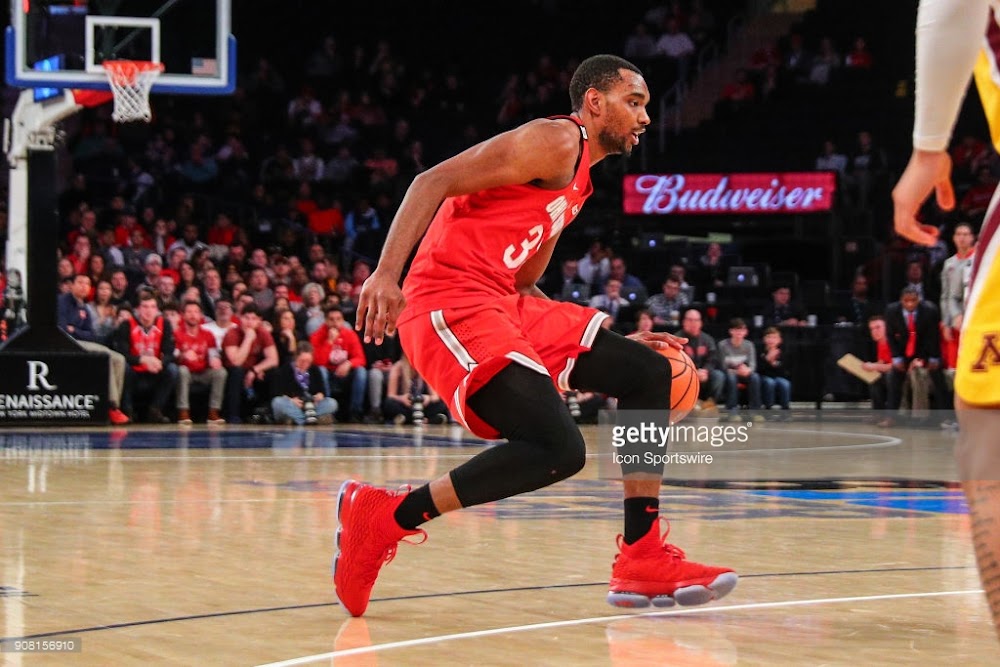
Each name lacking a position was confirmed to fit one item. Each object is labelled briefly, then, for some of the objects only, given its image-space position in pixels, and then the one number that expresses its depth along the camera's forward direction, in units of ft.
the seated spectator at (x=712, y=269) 63.98
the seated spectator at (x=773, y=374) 53.16
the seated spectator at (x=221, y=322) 48.42
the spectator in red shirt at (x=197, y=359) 47.55
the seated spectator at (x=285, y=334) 48.49
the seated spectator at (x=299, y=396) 47.42
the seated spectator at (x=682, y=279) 58.49
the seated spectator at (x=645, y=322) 49.24
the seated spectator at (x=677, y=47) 82.17
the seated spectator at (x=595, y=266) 61.87
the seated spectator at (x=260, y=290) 52.47
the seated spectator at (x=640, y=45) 82.64
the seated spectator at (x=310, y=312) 49.57
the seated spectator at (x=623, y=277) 59.62
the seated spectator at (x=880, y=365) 52.26
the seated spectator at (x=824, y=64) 78.02
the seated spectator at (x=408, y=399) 48.78
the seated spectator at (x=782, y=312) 58.54
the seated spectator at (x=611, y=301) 55.36
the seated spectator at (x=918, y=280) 56.18
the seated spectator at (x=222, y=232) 61.67
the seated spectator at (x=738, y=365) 51.78
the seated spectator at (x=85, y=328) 46.06
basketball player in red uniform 13.87
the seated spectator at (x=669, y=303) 56.54
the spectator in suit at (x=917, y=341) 48.73
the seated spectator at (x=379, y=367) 49.39
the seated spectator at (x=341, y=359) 49.11
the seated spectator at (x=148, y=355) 46.83
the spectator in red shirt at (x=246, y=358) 48.08
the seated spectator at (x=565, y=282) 60.62
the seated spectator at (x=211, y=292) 50.75
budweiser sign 70.03
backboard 42.16
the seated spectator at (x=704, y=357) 49.93
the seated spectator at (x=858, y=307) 57.93
